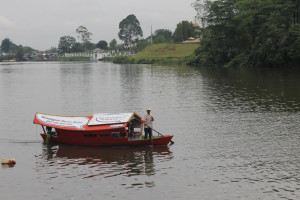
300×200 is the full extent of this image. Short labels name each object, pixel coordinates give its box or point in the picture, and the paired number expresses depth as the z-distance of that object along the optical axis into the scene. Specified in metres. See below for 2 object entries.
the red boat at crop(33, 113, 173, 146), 29.00
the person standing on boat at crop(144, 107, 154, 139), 29.05
